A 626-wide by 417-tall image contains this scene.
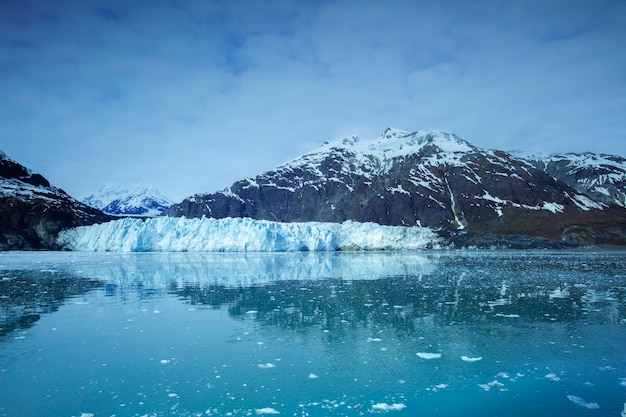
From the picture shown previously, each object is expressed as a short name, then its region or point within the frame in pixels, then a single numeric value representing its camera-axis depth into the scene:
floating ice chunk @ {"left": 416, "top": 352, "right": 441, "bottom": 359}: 10.80
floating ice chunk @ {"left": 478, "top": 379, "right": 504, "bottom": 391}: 8.82
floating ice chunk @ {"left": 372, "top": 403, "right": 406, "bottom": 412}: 7.82
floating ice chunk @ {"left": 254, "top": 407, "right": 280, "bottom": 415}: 7.70
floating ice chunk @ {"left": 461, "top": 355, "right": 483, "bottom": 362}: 10.53
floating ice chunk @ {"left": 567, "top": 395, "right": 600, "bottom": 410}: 7.70
